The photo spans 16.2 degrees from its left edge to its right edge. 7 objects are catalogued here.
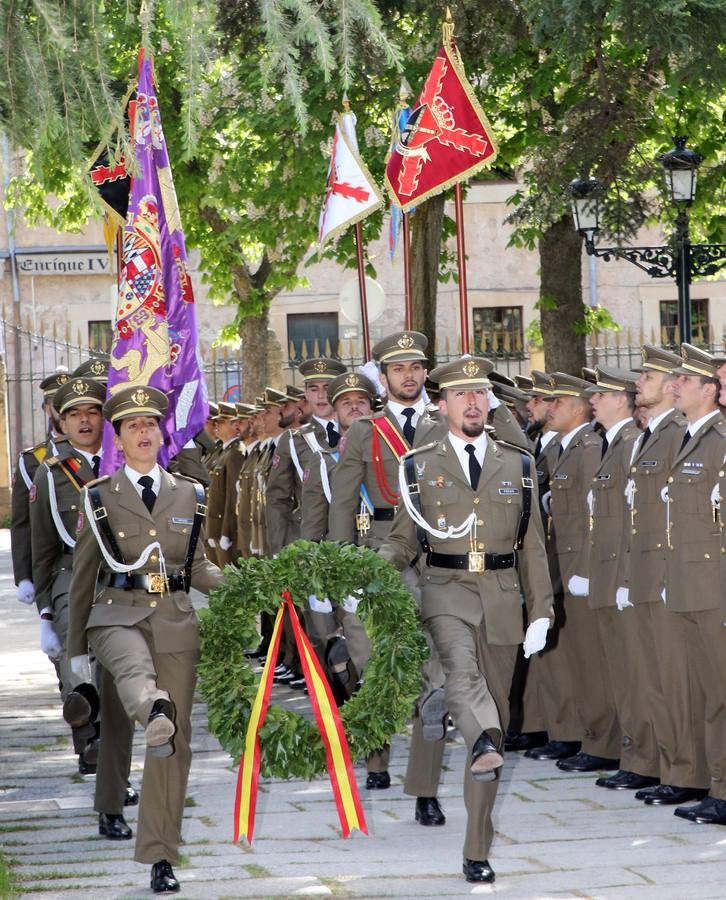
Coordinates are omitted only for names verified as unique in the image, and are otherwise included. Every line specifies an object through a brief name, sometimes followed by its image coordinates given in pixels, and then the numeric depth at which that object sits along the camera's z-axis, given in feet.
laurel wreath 36.26
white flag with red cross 63.65
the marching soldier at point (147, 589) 34.43
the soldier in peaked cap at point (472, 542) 37.26
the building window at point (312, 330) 183.35
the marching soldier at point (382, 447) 46.70
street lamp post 73.58
